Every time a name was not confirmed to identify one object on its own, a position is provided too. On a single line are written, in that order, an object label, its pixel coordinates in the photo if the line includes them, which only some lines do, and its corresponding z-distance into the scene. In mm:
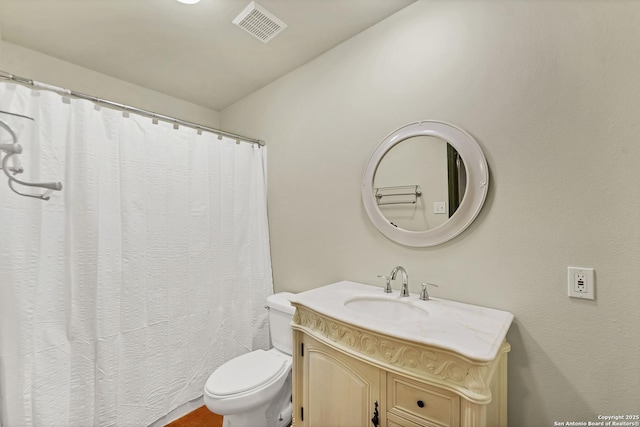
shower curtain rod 1204
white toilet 1343
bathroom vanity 807
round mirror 1234
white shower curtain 1248
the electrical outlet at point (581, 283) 975
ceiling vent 1455
